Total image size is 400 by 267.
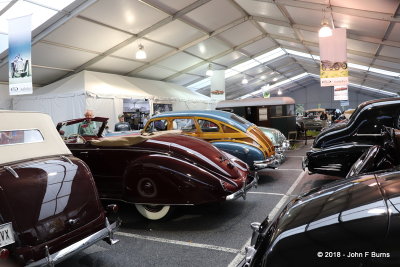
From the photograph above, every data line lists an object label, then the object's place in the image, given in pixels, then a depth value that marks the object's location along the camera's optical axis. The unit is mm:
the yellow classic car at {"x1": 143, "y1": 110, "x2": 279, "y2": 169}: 6324
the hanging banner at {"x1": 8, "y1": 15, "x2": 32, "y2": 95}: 7816
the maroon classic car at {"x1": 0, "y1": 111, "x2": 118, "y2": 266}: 2521
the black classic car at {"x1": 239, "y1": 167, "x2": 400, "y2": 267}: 1417
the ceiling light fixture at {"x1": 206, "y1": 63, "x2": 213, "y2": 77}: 17209
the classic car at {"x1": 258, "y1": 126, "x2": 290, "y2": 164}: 7959
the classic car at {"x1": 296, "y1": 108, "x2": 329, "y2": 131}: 16172
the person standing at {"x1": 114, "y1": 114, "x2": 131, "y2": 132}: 10383
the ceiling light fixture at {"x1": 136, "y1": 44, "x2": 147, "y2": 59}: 11475
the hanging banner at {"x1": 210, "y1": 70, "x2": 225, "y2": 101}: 17281
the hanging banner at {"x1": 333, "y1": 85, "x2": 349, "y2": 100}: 16828
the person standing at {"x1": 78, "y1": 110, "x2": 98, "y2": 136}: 7180
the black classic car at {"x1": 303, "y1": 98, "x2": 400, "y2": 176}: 5457
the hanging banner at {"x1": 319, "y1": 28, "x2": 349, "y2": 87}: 9492
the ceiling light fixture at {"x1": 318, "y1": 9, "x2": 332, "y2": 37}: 8289
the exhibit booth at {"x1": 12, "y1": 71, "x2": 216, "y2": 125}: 12023
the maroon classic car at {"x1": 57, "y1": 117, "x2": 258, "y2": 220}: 4074
